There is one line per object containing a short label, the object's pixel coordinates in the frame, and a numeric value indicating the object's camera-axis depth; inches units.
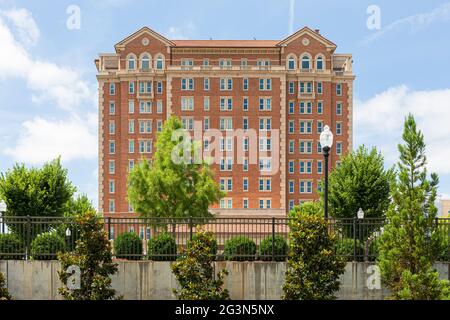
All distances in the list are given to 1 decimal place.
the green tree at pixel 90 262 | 652.1
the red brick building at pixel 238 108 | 2992.1
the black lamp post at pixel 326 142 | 721.3
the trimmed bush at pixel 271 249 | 717.3
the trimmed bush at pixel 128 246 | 727.7
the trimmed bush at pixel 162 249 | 714.8
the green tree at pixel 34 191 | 1438.2
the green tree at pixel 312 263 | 645.9
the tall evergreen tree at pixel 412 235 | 608.4
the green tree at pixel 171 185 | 1636.3
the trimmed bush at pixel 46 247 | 716.0
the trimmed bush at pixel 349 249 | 712.4
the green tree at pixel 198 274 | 638.5
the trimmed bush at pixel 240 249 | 713.6
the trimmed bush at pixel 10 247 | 727.1
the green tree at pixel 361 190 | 1496.1
